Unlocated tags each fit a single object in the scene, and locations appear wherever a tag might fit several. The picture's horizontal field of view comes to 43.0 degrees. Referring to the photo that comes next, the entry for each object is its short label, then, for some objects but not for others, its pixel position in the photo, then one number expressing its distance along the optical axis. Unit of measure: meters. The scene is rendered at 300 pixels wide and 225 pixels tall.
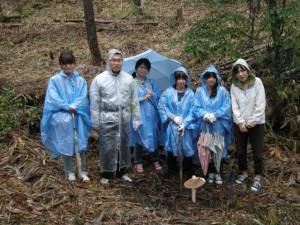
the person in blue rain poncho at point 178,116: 5.48
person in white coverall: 5.28
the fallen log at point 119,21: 12.08
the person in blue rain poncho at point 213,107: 5.35
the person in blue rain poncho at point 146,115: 5.79
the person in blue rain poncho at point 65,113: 5.20
